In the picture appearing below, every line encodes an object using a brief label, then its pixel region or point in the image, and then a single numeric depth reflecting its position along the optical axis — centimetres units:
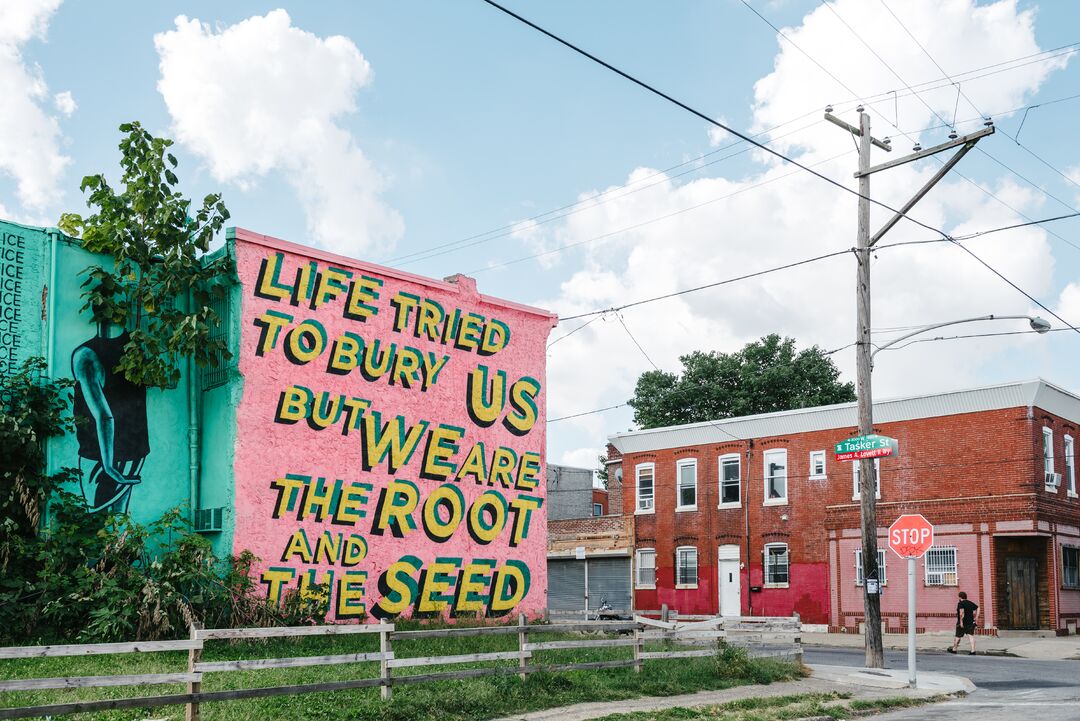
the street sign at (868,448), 1978
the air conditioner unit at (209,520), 1866
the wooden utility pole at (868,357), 2006
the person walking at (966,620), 2850
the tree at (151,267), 1839
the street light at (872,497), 1811
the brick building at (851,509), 3481
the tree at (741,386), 5722
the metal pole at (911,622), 1802
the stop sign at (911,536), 1806
